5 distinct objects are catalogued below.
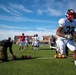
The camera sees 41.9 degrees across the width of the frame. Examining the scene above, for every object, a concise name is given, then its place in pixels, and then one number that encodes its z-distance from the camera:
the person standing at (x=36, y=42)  11.31
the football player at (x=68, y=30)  3.66
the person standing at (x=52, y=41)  12.55
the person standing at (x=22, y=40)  11.06
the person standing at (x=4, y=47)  5.08
